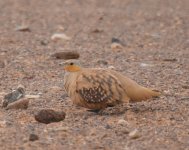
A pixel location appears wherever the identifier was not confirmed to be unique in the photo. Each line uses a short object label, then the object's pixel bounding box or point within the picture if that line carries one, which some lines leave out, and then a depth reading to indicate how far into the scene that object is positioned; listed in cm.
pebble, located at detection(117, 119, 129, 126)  1134
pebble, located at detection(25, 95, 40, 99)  1329
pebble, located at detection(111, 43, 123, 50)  1992
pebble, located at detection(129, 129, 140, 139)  1060
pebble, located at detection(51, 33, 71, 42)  2169
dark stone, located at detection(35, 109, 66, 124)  1143
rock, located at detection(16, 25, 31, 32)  2317
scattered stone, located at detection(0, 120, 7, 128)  1115
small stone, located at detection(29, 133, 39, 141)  1035
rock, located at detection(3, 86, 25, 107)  1274
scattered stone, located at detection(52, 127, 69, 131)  1091
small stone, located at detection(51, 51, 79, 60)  1755
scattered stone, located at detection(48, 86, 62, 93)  1403
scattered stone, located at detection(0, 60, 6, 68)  1668
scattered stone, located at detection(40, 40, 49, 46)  2051
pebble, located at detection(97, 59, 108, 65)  1741
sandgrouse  1184
